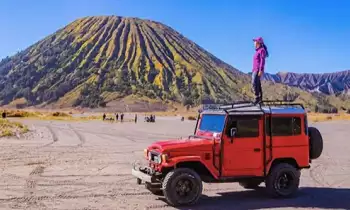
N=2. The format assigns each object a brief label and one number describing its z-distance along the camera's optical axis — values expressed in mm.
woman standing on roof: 12414
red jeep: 10742
